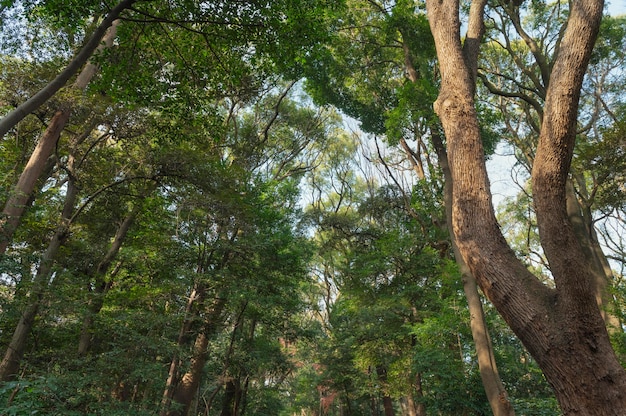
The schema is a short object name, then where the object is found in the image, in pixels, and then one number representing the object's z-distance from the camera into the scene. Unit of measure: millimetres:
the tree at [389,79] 6912
